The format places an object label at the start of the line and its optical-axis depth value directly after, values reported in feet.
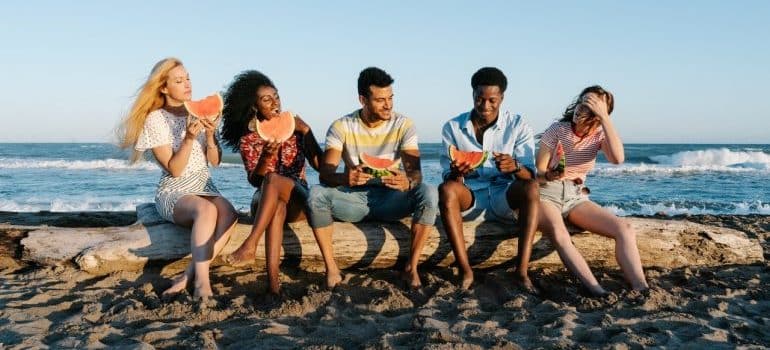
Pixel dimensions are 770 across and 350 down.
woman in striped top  14.99
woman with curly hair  14.82
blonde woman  14.92
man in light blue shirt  15.06
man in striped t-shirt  15.12
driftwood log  16.03
